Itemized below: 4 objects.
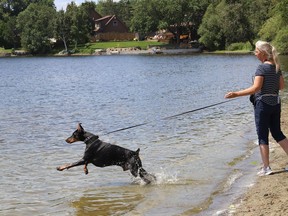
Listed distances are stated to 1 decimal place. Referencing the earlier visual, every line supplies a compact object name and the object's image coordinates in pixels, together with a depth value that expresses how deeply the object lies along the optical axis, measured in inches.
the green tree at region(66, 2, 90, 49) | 4384.8
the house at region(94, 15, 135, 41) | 5226.4
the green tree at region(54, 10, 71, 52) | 4367.6
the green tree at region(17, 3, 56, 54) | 4394.7
